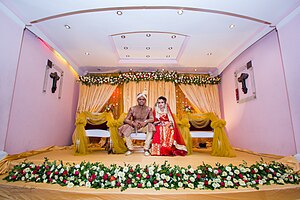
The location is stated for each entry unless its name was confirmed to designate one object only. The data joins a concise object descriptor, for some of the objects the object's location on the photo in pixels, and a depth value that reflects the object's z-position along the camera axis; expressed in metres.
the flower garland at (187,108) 5.70
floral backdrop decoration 5.84
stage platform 1.78
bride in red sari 3.48
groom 3.68
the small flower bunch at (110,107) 5.72
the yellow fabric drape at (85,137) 3.66
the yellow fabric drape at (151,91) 5.82
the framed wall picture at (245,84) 4.15
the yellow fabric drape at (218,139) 3.54
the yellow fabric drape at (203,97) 5.72
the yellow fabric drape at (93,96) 5.65
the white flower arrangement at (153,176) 1.95
